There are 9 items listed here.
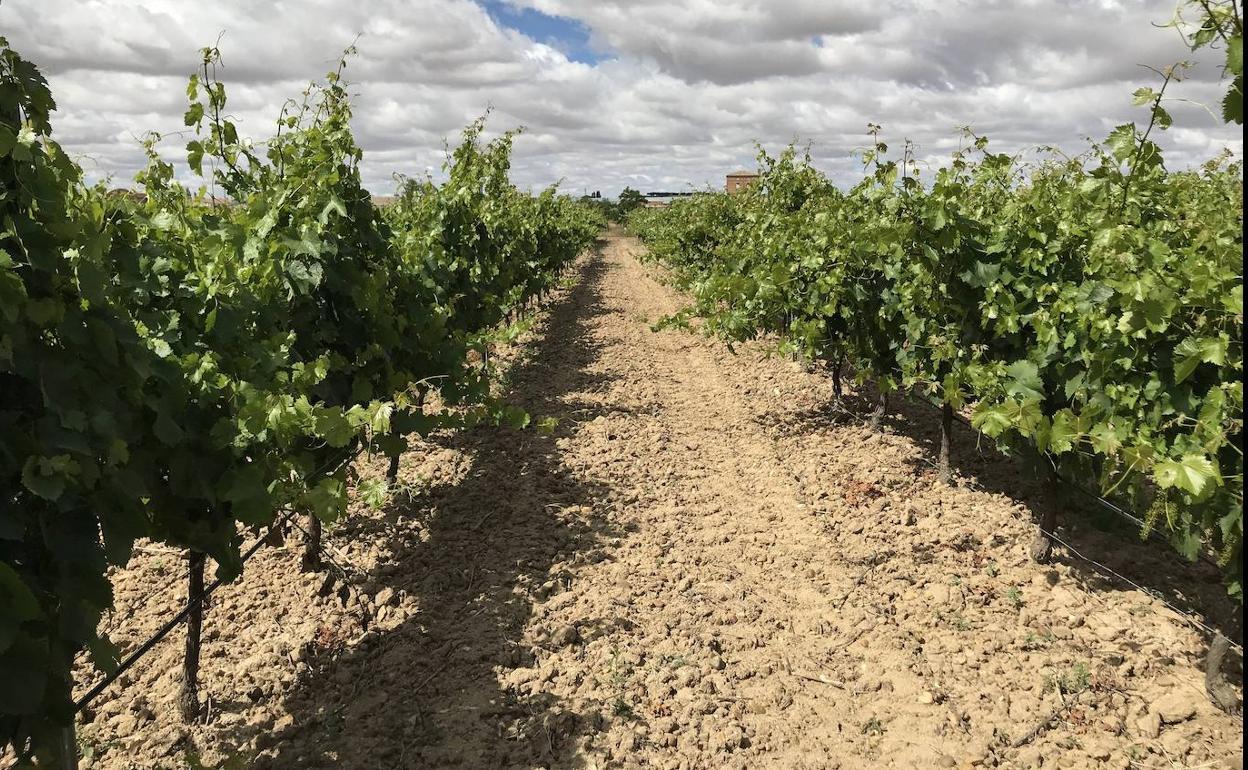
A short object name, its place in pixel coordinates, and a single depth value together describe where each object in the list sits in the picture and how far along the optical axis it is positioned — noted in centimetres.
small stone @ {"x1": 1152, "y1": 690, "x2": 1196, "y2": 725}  352
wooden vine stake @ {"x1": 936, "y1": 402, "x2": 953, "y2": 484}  620
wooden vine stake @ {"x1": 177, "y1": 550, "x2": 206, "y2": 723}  352
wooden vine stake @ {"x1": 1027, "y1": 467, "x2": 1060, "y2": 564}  487
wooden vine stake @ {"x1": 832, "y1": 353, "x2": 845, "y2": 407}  776
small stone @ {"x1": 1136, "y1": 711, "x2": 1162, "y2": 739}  343
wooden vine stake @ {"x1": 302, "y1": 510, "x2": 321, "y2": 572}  473
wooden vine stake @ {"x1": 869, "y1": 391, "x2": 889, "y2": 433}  734
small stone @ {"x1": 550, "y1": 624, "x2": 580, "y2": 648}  422
